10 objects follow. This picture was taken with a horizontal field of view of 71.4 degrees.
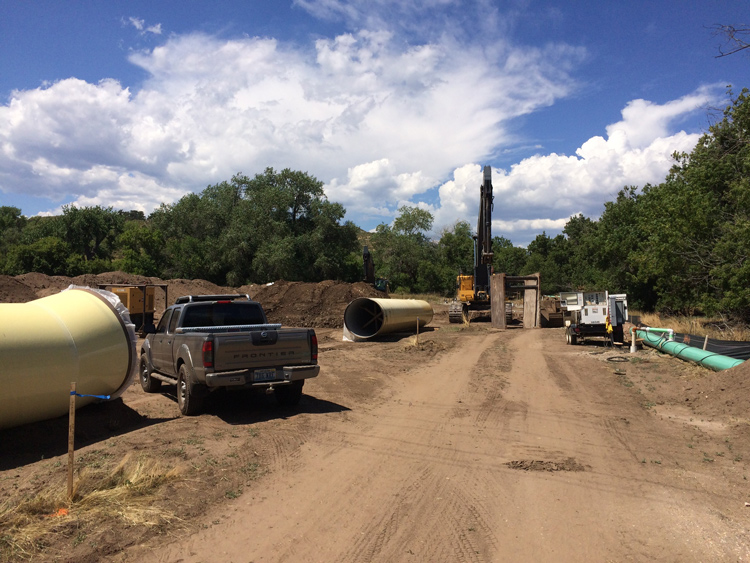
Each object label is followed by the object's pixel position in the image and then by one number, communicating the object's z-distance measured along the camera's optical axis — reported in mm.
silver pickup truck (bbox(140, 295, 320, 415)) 8375
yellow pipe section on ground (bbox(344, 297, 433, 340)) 22109
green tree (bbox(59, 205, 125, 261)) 63094
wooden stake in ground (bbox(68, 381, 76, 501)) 5012
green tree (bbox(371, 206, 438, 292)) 73125
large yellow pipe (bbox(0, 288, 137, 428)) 6852
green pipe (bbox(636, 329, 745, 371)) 12107
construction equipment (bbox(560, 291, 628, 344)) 19078
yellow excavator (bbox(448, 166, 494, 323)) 30967
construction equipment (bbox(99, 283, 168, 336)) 25047
